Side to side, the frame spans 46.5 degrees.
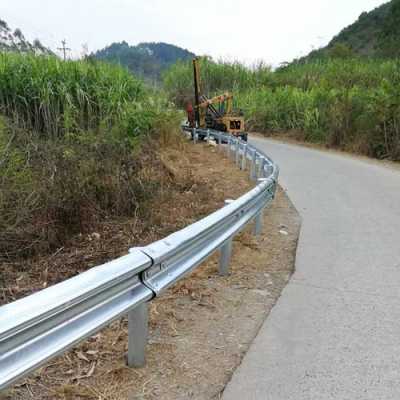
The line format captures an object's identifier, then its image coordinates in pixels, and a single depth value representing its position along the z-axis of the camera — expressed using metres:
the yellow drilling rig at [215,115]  19.36
